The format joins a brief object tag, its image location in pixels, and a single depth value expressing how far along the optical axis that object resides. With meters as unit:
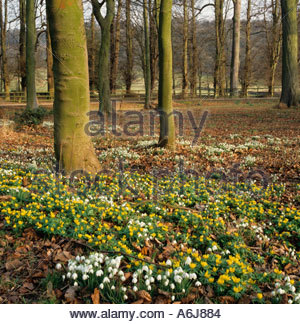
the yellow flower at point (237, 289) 2.84
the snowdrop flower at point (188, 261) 3.22
